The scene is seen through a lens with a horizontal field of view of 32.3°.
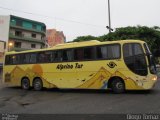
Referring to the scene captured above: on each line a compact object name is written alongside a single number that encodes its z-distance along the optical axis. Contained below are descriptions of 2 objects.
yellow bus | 15.29
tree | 40.67
